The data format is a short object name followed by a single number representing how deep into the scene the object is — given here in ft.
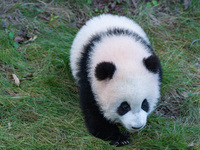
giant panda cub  20.63
